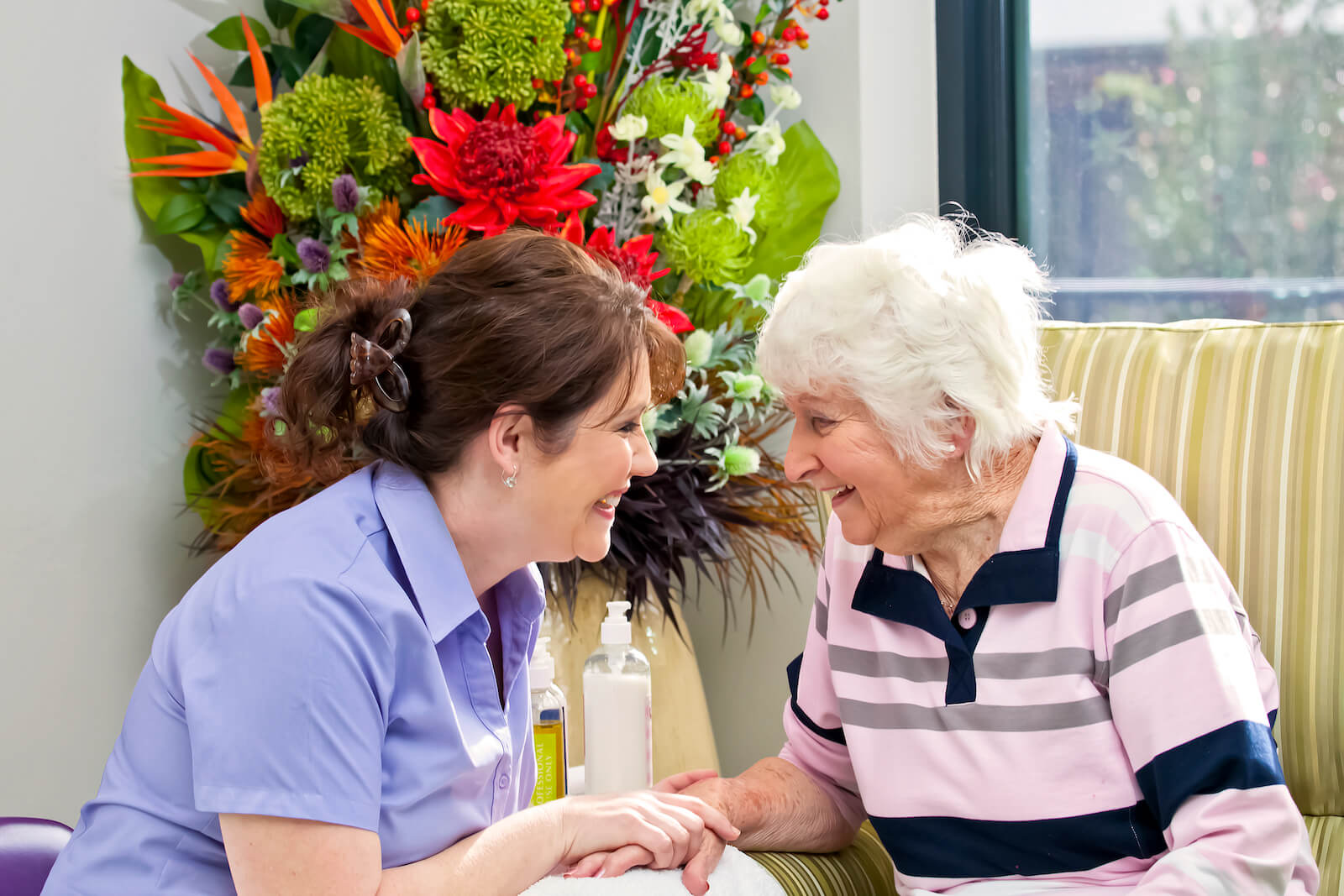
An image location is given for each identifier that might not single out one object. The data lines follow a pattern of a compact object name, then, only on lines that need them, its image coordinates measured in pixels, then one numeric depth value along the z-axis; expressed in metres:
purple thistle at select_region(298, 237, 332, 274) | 2.95
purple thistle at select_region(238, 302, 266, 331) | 2.97
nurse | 2.40
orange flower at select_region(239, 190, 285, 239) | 3.02
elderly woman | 2.49
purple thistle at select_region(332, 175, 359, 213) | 2.92
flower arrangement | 2.87
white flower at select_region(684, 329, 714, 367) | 2.89
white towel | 2.52
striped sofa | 2.66
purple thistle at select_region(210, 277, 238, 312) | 3.02
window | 3.07
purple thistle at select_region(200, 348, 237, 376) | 3.07
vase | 2.92
